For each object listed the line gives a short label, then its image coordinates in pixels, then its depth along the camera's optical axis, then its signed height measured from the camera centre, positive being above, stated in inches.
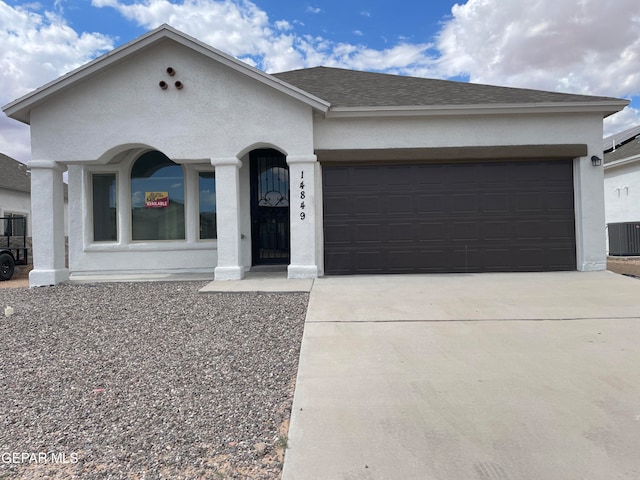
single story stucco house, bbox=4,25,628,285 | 357.1 +74.6
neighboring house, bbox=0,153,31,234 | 780.6 +114.1
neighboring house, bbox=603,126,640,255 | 692.7 +92.6
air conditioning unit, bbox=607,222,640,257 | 642.8 -5.8
